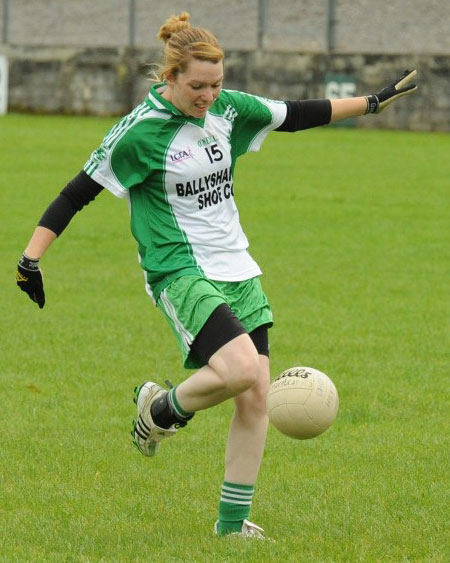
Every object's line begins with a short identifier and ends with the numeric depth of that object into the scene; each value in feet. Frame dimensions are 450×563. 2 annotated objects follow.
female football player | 34.37
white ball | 36.24
